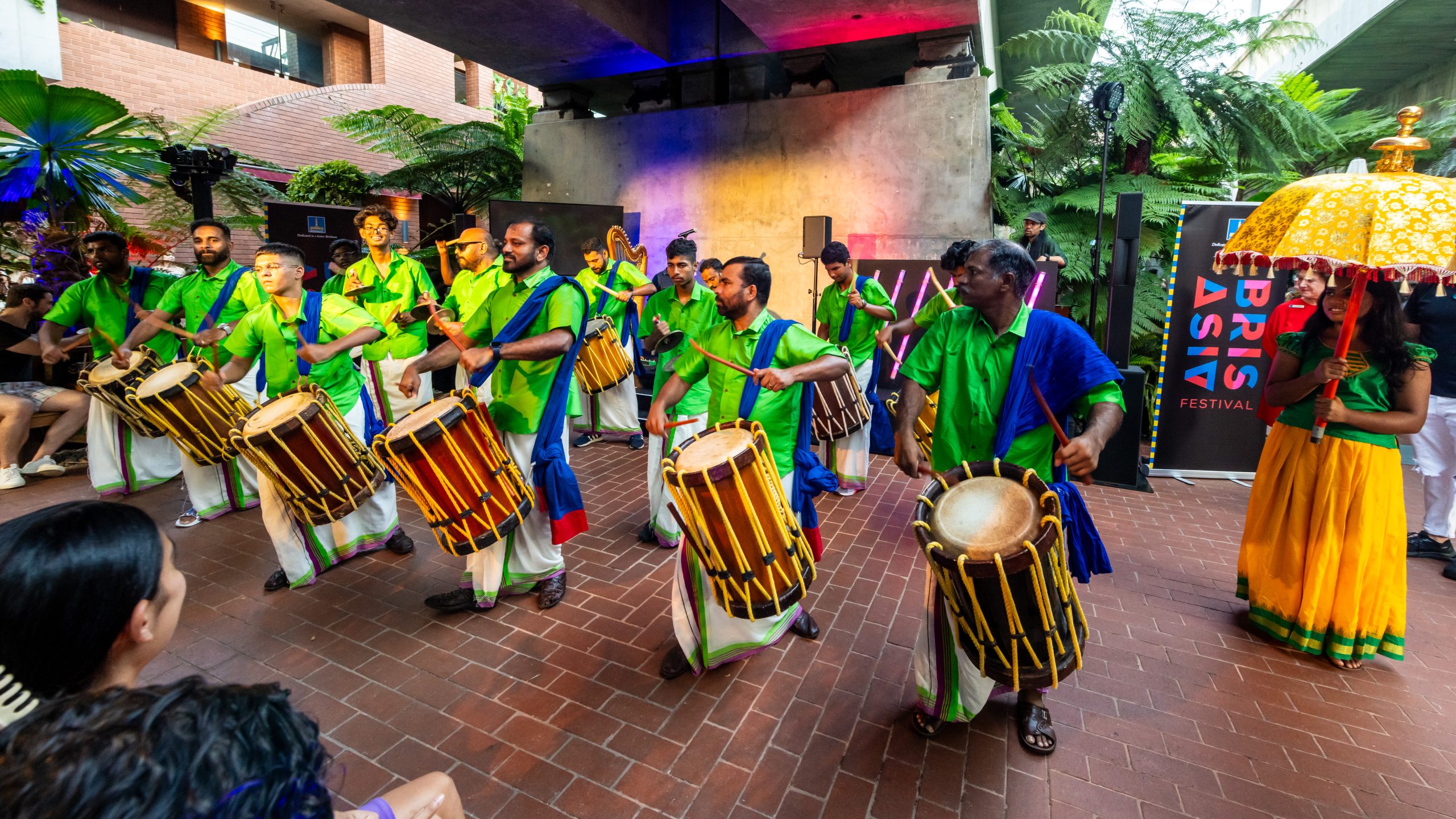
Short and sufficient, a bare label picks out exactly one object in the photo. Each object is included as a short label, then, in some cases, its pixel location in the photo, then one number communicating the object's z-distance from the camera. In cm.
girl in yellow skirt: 315
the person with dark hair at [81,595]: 110
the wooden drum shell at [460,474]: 321
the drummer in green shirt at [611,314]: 674
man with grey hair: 267
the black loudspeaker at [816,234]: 761
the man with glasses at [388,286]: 559
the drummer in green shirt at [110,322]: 531
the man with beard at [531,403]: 368
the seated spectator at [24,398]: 602
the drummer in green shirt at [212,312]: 498
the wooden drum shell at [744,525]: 261
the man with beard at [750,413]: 318
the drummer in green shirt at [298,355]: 404
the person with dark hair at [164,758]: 78
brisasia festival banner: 594
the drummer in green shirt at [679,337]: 474
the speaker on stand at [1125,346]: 575
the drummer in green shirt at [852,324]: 559
